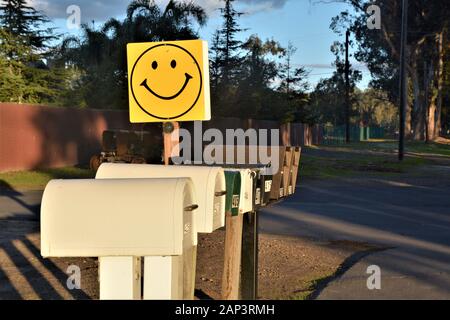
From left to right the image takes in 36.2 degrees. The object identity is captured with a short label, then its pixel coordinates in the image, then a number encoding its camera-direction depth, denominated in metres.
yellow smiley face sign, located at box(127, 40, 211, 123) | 5.86
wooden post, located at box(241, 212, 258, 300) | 6.07
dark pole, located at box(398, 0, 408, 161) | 31.66
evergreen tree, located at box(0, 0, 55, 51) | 33.81
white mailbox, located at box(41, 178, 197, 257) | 3.97
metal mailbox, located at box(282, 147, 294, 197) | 6.67
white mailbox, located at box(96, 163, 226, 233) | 4.93
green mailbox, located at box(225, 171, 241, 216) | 5.38
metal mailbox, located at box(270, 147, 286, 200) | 6.49
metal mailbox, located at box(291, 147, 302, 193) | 6.96
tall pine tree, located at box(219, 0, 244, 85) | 47.19
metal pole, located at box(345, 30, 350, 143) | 65.94
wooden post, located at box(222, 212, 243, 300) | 5.62
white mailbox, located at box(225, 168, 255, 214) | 5.56
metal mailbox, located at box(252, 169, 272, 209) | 5.90
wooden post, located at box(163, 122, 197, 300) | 4.41
